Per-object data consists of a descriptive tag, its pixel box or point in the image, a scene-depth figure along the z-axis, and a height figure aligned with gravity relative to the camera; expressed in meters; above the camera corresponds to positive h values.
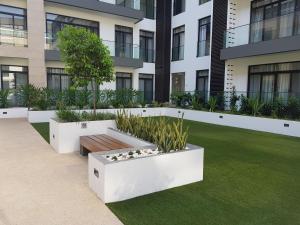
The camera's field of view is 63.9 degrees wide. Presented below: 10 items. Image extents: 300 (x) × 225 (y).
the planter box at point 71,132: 6.54 -1.19
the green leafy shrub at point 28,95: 13.33 -0.36
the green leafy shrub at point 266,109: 11.13 -0.75
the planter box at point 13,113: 12.71 -1.31
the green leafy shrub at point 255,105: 11.16 -0.57
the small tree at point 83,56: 7.68 +1.12
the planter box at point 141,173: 3.71 -1.38
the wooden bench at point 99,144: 5.31 -1.26
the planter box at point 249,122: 9.60 -1.35
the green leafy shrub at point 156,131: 4.55 -0.88
